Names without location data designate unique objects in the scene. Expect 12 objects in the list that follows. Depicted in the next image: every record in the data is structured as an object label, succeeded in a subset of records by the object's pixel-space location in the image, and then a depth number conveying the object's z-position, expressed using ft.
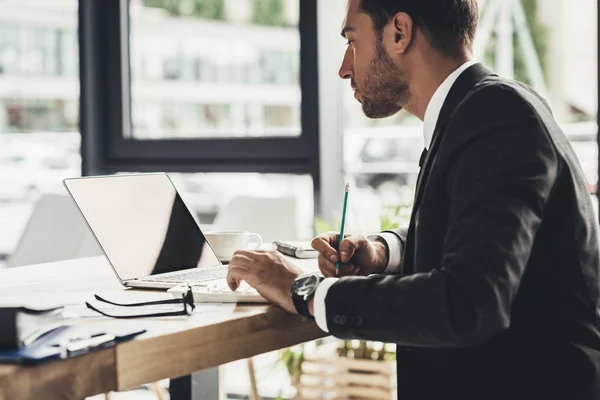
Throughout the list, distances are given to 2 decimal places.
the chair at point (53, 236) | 10.53
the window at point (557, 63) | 11.00
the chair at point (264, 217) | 10.71
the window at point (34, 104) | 15.07
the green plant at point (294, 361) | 10.89
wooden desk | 3.76
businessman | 4.18
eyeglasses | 4.79
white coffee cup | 6.70
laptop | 5.93
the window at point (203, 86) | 13.26
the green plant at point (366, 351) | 10.28
